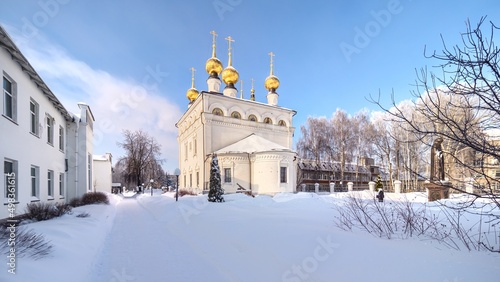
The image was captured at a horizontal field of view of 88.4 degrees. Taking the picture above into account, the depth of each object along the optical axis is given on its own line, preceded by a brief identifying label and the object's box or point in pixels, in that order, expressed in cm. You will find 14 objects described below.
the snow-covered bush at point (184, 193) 2675
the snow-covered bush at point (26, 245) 421
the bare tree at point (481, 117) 300
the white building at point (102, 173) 3422
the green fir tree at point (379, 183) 2328
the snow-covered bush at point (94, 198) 1660
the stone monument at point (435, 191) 1298
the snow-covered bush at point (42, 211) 865
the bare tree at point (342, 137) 3481
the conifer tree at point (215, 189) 1667
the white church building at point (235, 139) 2523
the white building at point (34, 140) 840
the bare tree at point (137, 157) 3978
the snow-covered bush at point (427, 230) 421
